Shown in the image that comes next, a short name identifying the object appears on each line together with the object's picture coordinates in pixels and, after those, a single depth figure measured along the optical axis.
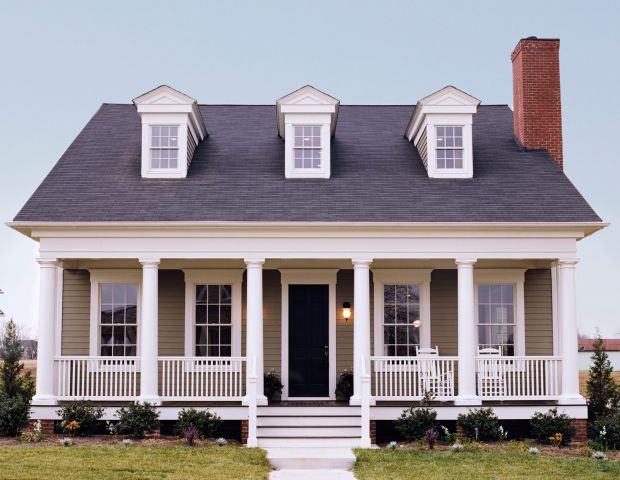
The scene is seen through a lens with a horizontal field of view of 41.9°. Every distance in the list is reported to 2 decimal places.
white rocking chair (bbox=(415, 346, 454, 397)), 16.44
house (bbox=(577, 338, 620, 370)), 46.86
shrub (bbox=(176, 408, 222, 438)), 15.53
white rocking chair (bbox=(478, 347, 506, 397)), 16.44
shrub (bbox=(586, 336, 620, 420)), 17.33
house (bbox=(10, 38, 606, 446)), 16.39
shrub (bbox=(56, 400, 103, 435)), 15.80
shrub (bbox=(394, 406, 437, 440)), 15.61
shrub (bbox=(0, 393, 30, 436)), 15.86
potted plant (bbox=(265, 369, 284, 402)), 18.02
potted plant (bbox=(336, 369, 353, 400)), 17.92
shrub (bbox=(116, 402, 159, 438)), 15.51
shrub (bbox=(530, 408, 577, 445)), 15.67
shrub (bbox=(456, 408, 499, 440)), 15.71
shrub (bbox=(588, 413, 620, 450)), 15.56
